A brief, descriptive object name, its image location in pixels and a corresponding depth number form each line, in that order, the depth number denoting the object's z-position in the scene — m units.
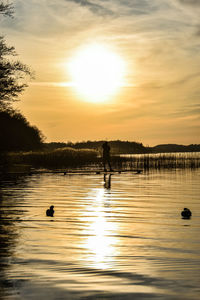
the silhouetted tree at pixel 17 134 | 65.06
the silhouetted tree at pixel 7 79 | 33.75
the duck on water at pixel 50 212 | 14.71
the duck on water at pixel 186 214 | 14.52
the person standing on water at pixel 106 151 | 41.28
